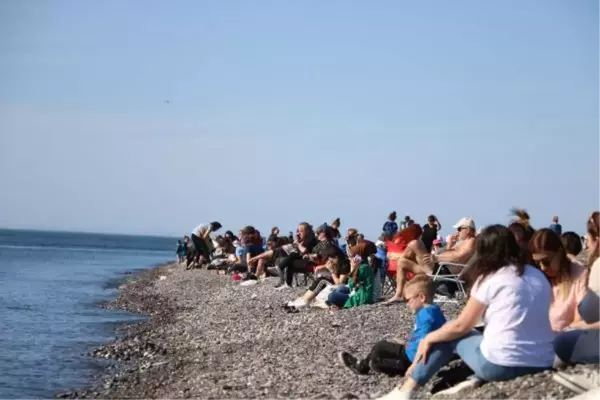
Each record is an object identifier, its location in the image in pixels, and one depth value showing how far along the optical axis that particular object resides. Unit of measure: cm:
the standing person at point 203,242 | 3077
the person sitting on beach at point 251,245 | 2462
